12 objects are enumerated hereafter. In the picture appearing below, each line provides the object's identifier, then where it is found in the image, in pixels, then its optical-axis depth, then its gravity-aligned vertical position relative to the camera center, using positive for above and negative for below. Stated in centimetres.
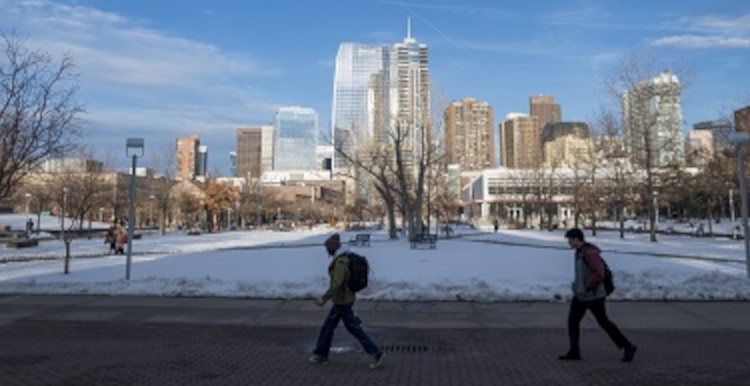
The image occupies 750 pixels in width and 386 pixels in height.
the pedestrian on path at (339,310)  693 -111
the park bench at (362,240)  3124 -122
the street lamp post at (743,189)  1463 +74
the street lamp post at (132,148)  1596 +186
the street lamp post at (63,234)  1672 -69
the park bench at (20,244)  3340 -154
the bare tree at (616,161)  3569 +366
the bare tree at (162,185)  6341 +377
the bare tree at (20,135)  1984 +284
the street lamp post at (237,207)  8250 +157
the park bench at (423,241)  3043 -130
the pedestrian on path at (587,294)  698 -93
